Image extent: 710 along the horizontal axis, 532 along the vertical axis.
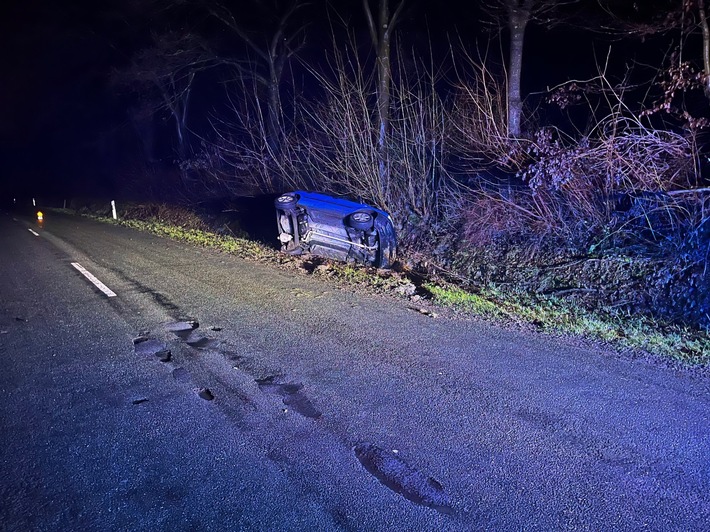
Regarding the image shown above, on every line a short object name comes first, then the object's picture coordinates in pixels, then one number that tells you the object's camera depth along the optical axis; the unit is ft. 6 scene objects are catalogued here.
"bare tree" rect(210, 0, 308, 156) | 65.10
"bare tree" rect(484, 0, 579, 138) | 35.19
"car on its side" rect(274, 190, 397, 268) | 32.50
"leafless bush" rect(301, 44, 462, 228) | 38.06
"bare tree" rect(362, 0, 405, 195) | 39.99
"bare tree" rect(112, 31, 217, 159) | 66.18
